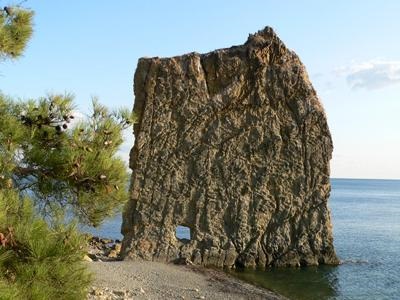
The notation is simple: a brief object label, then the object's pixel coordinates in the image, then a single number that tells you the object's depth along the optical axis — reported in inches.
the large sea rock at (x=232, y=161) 786.2
